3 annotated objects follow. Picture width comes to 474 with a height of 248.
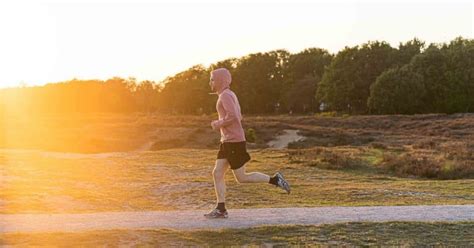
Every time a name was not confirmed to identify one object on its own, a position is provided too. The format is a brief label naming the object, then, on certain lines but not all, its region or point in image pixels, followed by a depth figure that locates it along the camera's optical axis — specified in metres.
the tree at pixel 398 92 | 85.00
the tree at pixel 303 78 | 108.00
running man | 9.97
